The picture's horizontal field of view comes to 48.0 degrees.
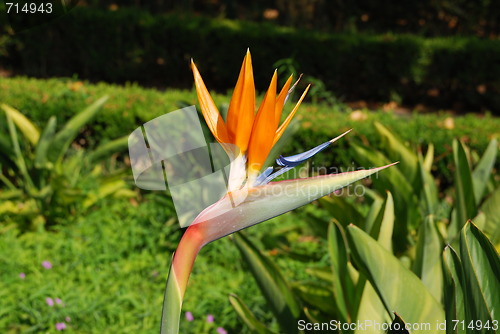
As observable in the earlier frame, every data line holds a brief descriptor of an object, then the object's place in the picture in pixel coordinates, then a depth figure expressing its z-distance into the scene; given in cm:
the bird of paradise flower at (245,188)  85
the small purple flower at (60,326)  217
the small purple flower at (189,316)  230
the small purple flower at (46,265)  268
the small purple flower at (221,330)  222
